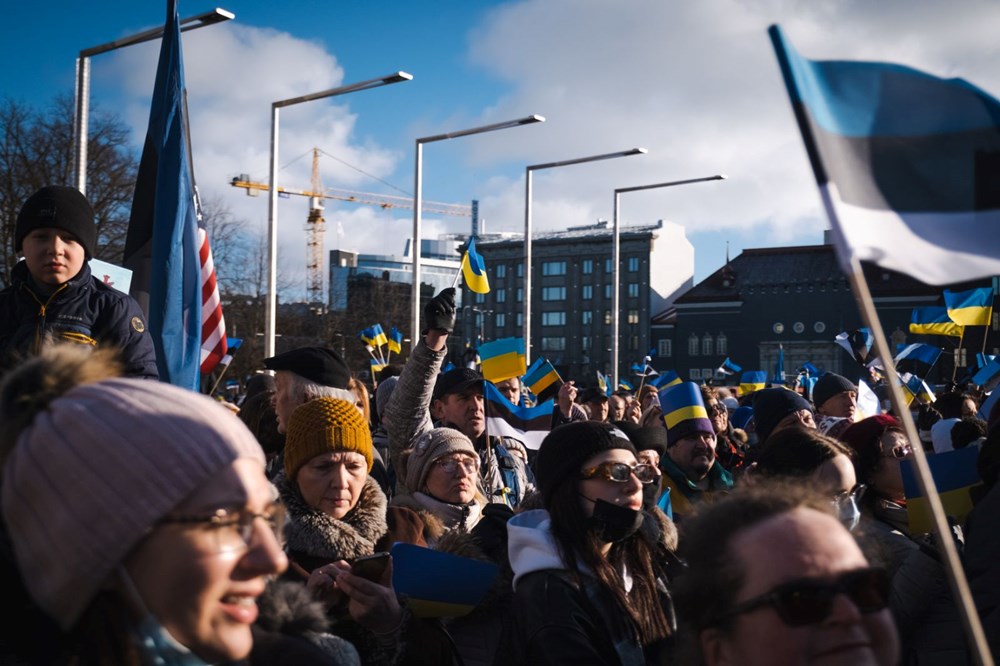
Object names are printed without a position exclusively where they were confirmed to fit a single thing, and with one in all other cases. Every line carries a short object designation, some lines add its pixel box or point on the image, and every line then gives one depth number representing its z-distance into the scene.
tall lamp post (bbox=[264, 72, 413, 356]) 16.73
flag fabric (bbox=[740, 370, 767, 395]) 24.23
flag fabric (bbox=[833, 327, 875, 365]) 15.52
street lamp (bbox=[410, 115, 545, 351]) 19.34
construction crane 141.46
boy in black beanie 4.25
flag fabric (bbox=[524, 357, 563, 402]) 11.95
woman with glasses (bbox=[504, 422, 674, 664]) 3.22
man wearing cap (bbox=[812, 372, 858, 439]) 8.73
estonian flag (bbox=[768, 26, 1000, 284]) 2.39
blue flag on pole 5.88
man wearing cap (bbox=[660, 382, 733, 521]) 6.69
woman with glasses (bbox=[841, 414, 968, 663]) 3.85
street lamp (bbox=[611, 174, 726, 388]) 25.47
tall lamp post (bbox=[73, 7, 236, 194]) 11.67
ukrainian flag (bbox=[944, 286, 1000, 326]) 15.48
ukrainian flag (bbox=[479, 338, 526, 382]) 8.59
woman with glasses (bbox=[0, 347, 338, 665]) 1.88
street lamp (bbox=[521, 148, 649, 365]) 22.81
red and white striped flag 6.95
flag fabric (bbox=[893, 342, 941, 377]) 15.75
